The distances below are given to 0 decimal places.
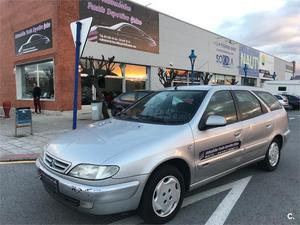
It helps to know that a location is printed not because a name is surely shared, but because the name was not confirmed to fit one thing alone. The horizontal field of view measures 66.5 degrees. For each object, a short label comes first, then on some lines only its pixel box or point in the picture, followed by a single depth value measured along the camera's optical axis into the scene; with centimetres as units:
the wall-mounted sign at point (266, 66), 3286
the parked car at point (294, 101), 2019
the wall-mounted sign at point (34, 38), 1238
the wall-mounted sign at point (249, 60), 2811
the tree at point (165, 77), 1529
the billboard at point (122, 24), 1295
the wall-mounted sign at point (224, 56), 2327
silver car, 235
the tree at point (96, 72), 1035
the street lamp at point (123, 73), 1479
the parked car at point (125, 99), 1058
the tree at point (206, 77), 1986
